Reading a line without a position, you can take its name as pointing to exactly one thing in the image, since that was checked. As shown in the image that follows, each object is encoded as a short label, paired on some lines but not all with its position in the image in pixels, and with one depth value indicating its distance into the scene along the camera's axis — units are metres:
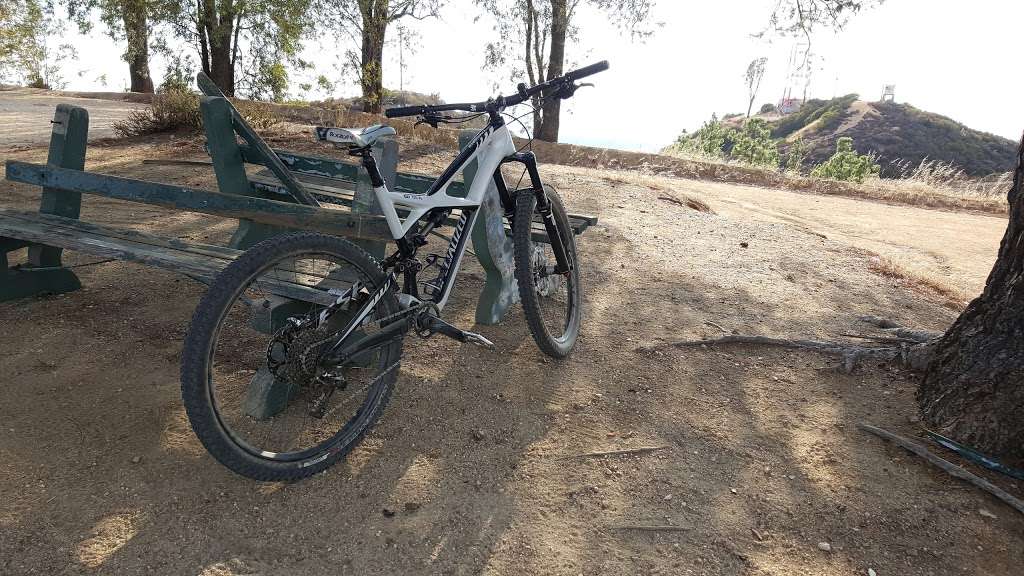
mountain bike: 2.03
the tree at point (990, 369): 2.58
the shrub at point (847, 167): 22.94
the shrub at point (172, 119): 9.27
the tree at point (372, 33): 14.18
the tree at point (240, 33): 12.45
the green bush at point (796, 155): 18.63
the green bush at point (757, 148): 23.73
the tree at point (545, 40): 15.83
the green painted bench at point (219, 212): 2.67
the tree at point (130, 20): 13.53
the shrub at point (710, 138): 21.58
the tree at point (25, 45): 21.45
